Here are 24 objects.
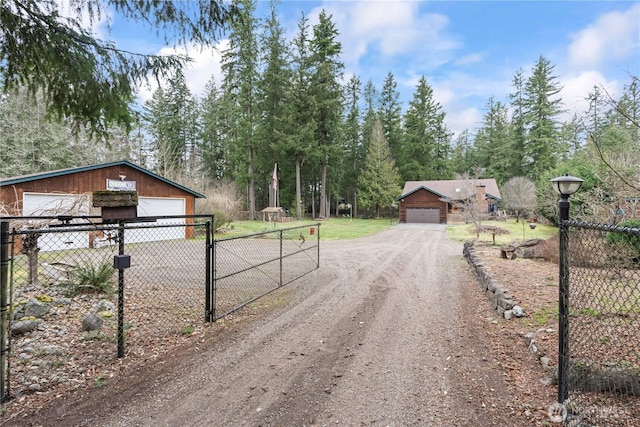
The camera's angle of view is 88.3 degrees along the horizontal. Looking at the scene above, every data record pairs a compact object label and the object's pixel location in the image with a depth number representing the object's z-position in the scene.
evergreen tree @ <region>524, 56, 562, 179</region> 35.84
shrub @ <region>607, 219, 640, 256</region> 6.86
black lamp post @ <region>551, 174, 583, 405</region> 2.48
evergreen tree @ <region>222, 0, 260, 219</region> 31.34
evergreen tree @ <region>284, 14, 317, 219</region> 30.89
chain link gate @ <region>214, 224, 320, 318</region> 6.08
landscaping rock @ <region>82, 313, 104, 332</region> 4.27
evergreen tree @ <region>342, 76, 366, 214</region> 41.53
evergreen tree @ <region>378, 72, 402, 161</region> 41.81
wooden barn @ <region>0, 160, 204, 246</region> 10.81
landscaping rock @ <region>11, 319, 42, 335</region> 3.97
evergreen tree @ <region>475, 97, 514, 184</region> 39.56
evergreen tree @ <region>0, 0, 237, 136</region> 4.03
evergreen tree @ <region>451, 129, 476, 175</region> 46.30
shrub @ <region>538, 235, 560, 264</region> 9.29
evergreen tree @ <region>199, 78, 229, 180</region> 37.16
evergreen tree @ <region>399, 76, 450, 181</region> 40.10
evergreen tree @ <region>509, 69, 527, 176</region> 38.59
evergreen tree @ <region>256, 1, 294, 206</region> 31.52
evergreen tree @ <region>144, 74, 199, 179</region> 34.03
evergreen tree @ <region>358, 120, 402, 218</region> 35.84
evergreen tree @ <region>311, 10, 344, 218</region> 31.83
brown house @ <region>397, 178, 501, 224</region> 31.73
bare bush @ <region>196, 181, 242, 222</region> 19.51
